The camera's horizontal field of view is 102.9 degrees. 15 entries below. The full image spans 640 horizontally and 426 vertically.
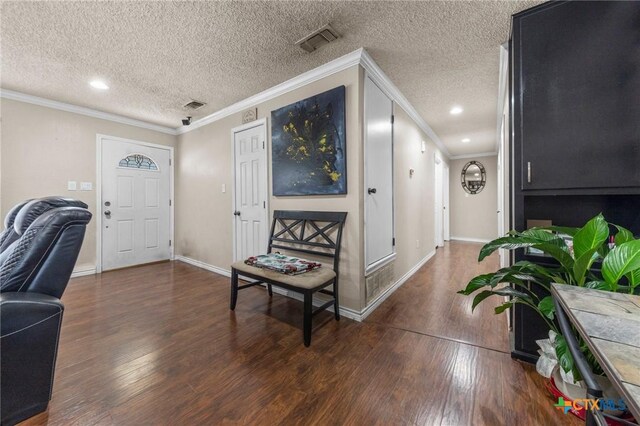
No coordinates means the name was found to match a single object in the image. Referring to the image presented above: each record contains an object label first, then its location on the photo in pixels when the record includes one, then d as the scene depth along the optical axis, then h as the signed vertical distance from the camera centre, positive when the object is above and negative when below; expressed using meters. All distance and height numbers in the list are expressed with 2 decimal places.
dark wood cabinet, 1.31 +0.53
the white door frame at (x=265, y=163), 2.94 +0.60
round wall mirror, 6.09 +0.84
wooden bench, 1.86 -0.35
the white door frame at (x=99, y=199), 3.63 +0.24
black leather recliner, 1.09 -0.39
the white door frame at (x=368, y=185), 2.24 +0.26
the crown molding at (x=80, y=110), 3.00 +1.44
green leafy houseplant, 1.05 -0.25
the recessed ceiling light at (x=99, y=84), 2.72 +1.43
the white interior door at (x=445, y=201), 6.00 +0.26
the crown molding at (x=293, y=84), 2.18 +1.34
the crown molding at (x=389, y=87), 2.22 +1.33
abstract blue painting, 2.29 +0.66
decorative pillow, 2.04 -0.43
